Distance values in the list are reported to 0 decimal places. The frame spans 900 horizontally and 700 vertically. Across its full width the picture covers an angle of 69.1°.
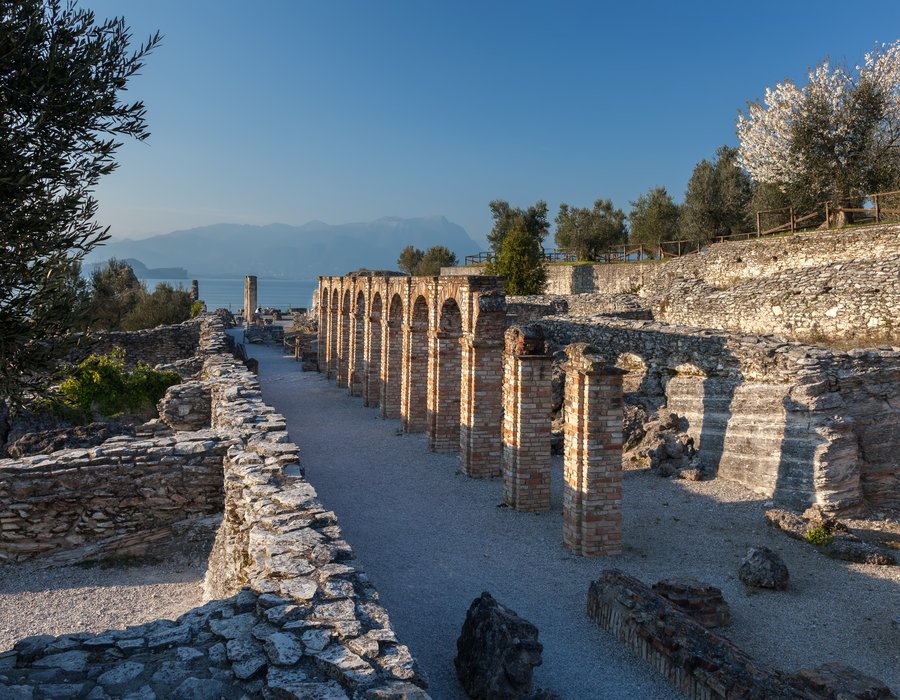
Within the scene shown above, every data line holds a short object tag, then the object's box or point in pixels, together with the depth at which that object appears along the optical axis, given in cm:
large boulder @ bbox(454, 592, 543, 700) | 576
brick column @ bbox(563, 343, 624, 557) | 891
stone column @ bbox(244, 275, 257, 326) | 5099
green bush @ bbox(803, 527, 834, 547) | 941
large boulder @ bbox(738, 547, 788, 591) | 806
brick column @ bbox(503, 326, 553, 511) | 1063
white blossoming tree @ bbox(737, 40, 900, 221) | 3034
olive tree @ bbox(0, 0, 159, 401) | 518
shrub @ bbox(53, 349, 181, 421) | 1606
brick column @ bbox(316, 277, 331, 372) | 2770
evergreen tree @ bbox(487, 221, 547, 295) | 4156
